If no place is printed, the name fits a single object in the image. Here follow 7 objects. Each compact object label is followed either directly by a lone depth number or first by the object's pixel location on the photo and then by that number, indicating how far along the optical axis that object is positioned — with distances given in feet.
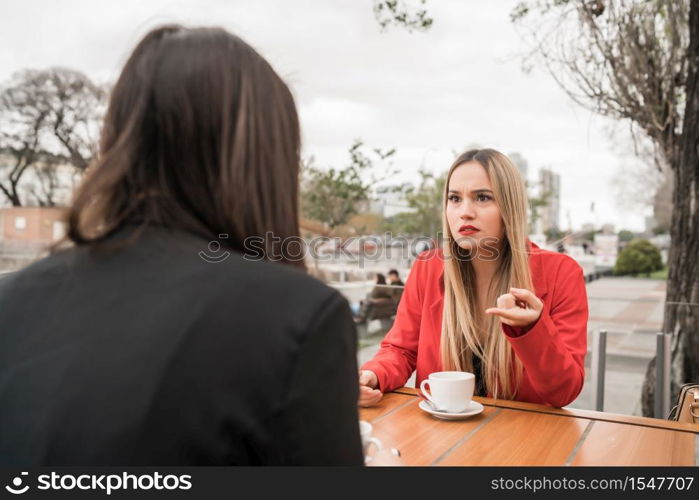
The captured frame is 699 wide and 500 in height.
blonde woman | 5.47
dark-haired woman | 1.70
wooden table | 3.56
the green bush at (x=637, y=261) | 69.62
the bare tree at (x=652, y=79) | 10.78
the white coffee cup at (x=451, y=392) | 4.32
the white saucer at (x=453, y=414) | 4.28
